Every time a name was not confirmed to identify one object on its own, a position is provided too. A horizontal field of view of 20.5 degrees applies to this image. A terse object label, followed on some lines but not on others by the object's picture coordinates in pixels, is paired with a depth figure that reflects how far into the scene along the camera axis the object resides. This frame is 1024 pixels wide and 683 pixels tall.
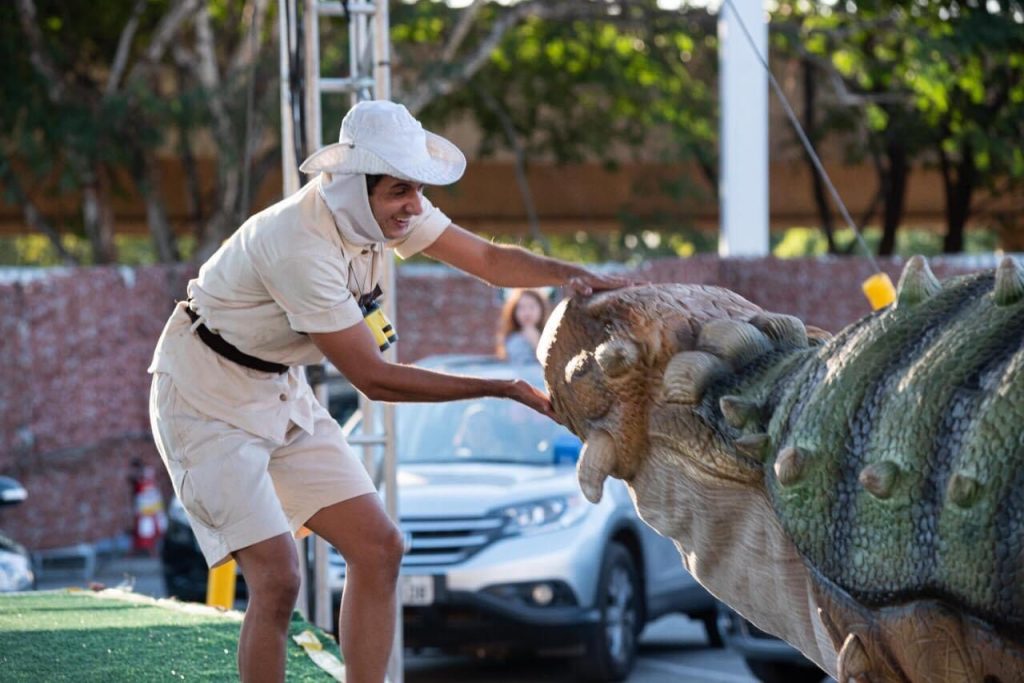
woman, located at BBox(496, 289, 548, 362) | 16.53
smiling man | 6.57
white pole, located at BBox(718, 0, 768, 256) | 25.40
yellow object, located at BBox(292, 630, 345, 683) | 8.43
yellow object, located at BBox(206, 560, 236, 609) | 11.78
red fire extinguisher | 23.46
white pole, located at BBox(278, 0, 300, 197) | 10.61
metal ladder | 10.41
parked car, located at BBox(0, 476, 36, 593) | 11.64
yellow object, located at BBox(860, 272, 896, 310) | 7.37
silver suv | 13.55
